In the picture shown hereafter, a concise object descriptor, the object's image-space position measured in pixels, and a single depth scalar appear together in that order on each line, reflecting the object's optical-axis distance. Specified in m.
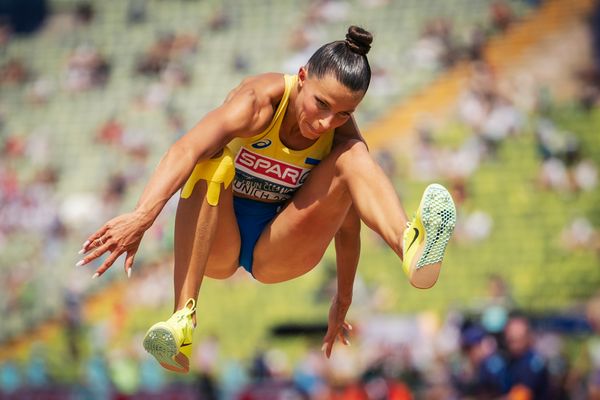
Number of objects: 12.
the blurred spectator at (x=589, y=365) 15.43
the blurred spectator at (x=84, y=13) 29.31
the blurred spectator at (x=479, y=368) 14.16
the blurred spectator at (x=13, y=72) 29.03
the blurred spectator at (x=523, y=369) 13.59
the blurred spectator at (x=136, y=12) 28.73
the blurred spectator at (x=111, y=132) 26.36
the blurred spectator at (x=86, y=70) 27.92
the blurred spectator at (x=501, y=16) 23.22
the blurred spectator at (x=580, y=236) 19.52
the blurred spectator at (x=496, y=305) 15.16
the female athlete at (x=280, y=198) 7.03
